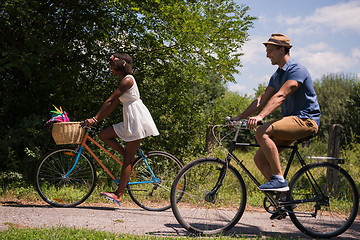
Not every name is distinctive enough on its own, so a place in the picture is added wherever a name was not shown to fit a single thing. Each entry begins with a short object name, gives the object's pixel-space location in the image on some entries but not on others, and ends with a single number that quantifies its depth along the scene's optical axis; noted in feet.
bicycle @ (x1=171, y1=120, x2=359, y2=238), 13.70
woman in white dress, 16.99
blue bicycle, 18.22
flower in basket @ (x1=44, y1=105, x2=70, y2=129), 17.72
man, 13.21
